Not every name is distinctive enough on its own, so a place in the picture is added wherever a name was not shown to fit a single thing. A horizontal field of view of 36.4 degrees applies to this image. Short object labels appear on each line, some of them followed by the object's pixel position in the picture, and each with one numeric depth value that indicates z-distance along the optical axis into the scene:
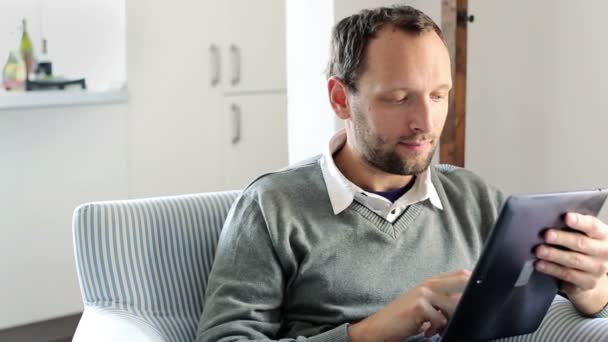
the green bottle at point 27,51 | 3.27
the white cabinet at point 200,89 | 3.49
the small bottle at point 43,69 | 3.28
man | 1.49
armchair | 1.66
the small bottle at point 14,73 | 3.19
